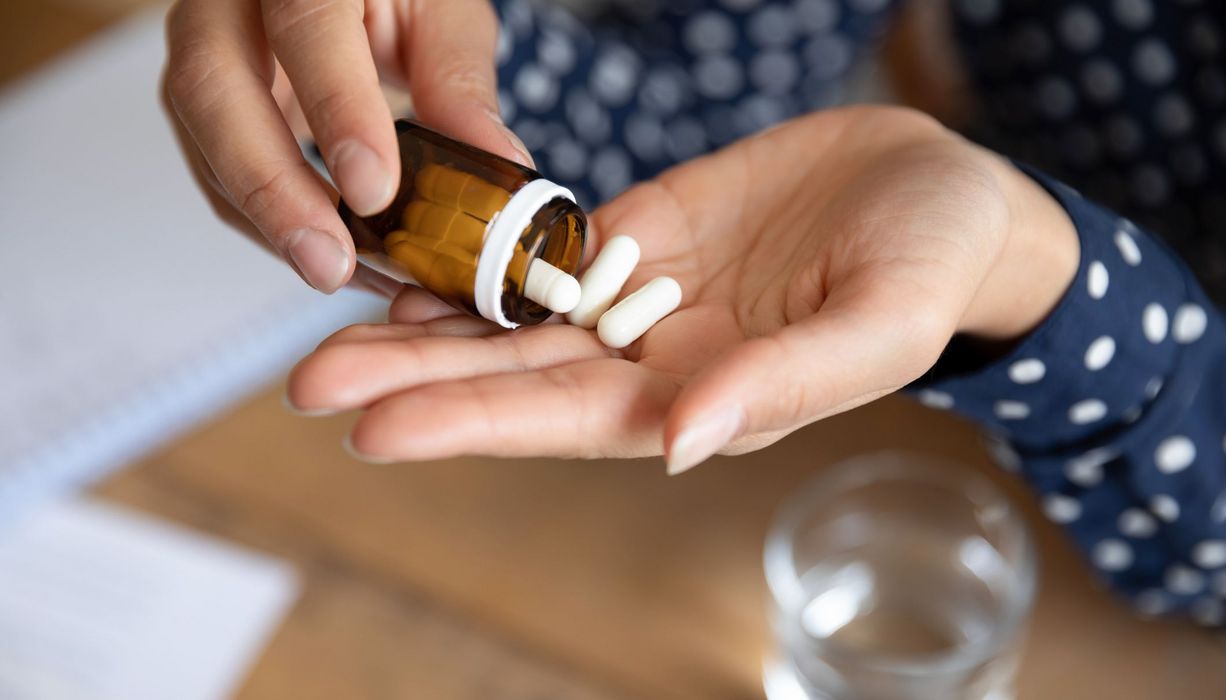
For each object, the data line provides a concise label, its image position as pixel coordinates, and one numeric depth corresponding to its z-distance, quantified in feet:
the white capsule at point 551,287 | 2.03
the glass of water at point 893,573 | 2.45
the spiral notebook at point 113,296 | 3.33
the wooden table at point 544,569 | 2.61
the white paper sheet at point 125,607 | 2.75
